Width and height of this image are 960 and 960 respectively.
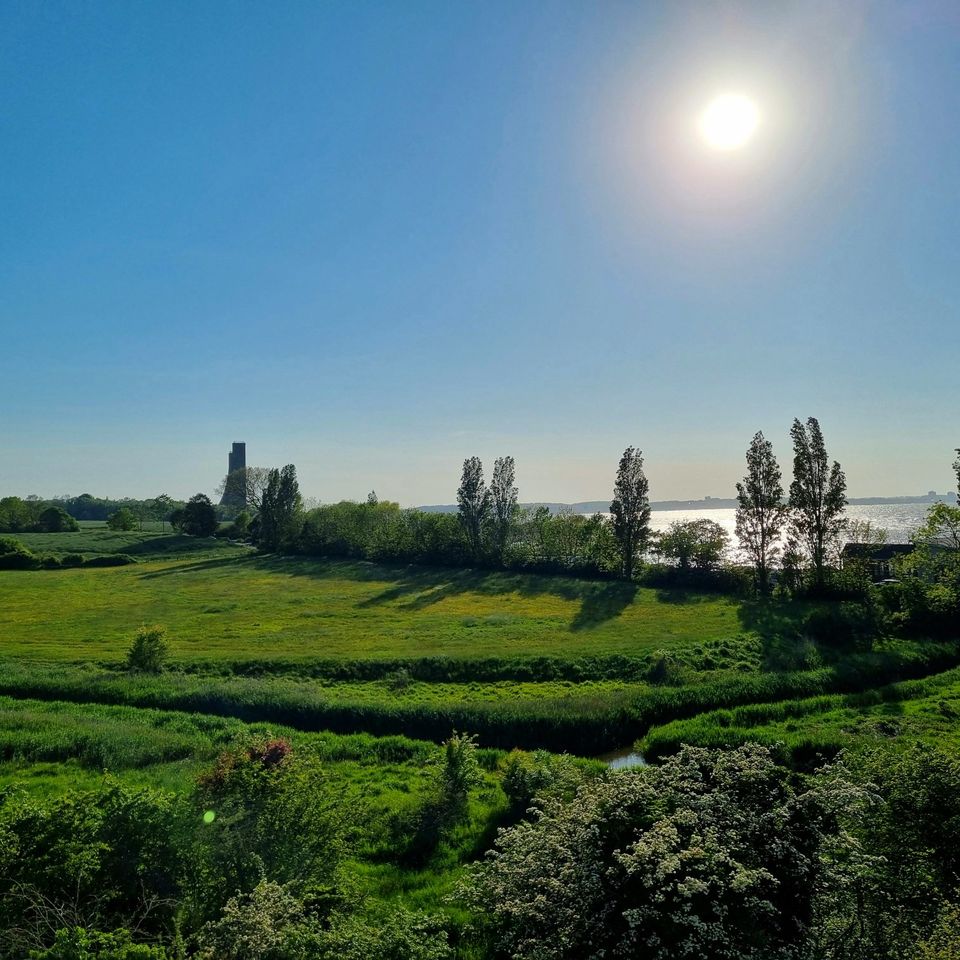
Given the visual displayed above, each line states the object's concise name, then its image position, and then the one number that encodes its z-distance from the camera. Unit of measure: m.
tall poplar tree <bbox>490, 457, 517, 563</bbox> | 75.00
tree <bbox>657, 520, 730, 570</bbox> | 58.38
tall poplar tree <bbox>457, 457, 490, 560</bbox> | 76.62
